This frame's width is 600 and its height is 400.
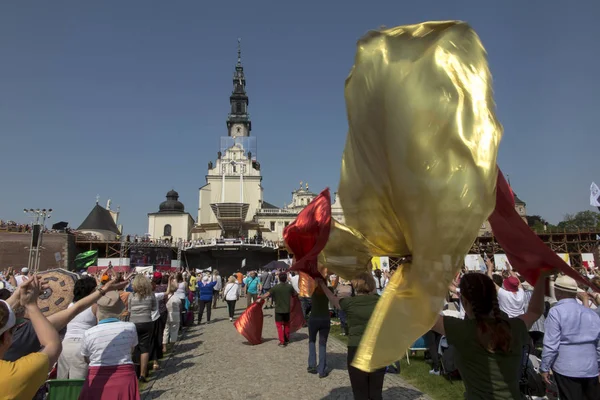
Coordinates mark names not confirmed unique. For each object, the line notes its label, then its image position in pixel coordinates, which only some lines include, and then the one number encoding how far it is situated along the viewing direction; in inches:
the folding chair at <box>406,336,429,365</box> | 345.4
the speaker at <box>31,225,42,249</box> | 611.2
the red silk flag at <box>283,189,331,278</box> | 150.6
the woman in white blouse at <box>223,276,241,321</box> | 611.8
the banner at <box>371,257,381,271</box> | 743.7
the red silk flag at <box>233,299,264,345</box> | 439.5
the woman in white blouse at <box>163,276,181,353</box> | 429.7
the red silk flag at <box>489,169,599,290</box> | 98.4
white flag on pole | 450.6
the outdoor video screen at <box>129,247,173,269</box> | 1101.1
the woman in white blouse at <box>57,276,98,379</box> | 179.3
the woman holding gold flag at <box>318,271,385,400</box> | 186.4
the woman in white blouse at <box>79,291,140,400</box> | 161.8
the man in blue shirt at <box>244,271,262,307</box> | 670.6
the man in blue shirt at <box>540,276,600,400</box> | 168.9
